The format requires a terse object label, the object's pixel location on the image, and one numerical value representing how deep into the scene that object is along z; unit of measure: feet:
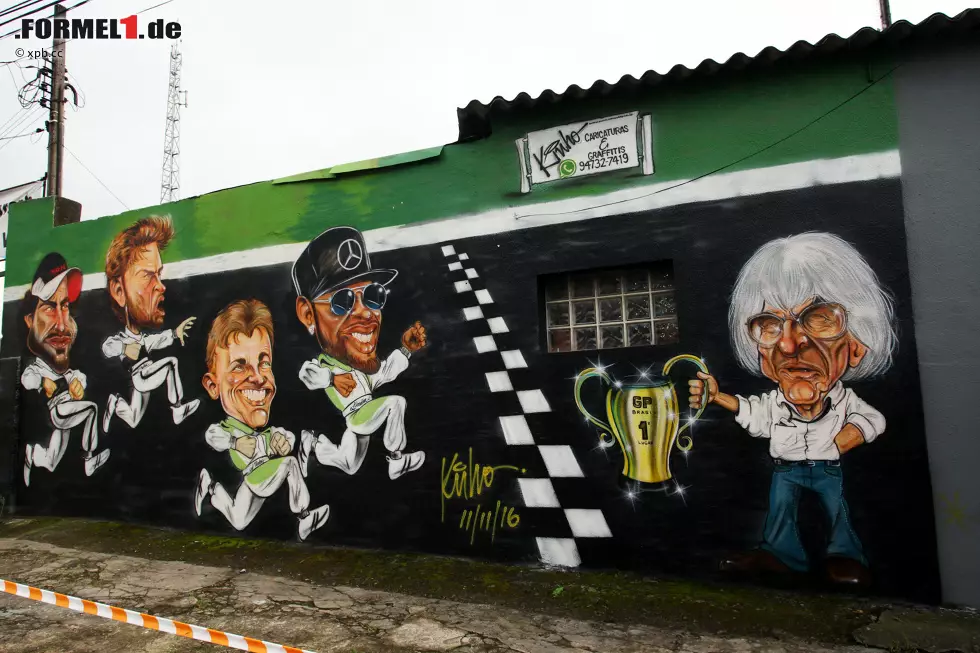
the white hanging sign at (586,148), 18.24
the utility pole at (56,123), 32.94
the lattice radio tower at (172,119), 101.86
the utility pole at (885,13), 20.85
